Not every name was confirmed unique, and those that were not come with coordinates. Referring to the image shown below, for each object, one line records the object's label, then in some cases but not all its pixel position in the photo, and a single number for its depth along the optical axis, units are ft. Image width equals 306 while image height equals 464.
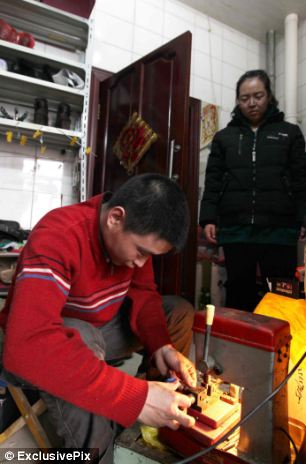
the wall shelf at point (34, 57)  6.13
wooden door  5.85
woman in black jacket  5.52
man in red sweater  2.25
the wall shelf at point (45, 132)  6.21
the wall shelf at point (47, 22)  6.46
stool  3.21
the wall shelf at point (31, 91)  6.20
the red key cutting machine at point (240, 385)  2.22
